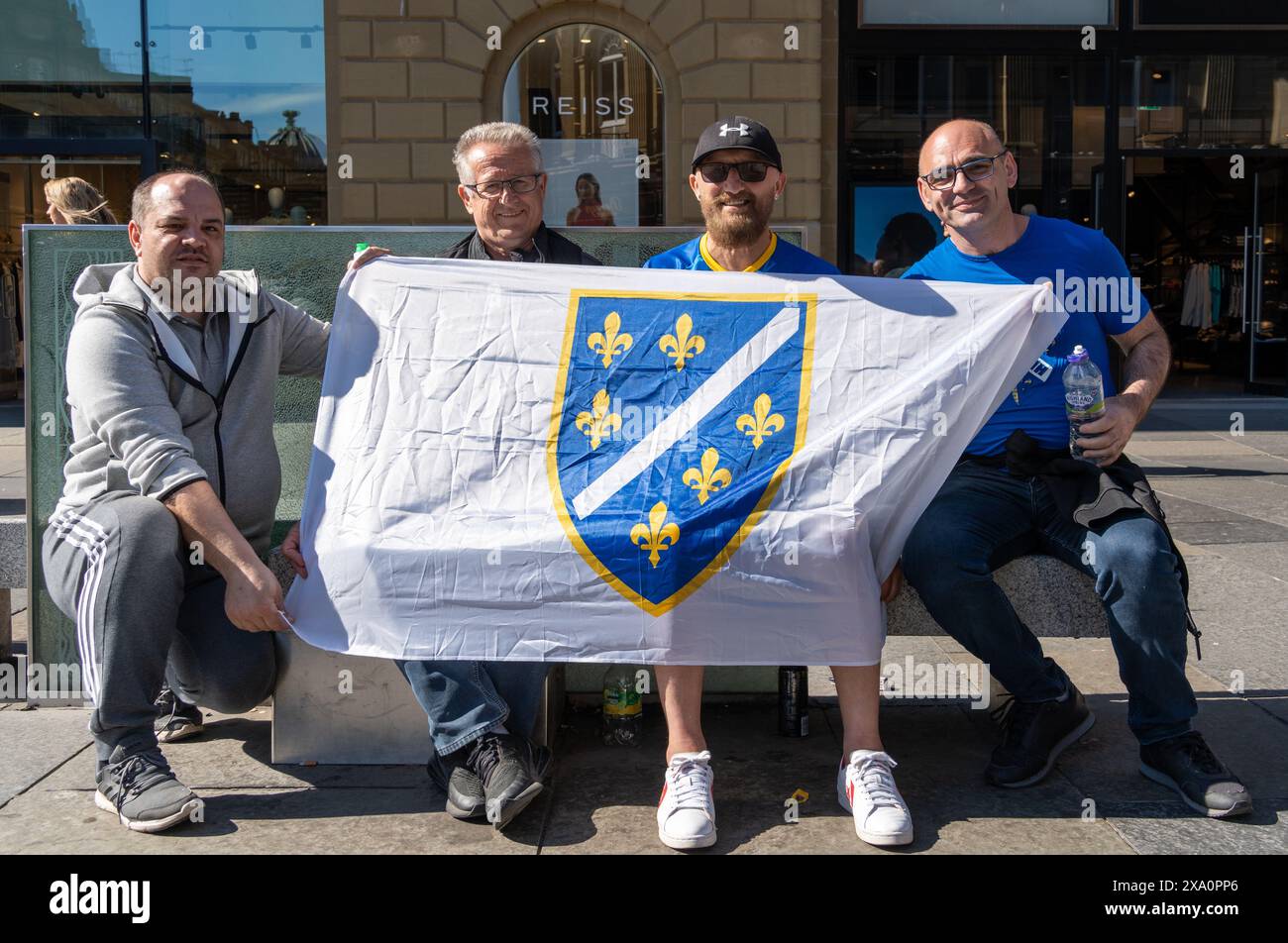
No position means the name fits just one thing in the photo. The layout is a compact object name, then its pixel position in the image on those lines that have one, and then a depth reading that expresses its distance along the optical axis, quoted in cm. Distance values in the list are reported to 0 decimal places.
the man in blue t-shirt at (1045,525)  328
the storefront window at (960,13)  1241
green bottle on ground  382
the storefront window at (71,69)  1247
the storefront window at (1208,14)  1274
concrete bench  360
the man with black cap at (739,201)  348
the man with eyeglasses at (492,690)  318
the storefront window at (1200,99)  1312
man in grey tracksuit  318
